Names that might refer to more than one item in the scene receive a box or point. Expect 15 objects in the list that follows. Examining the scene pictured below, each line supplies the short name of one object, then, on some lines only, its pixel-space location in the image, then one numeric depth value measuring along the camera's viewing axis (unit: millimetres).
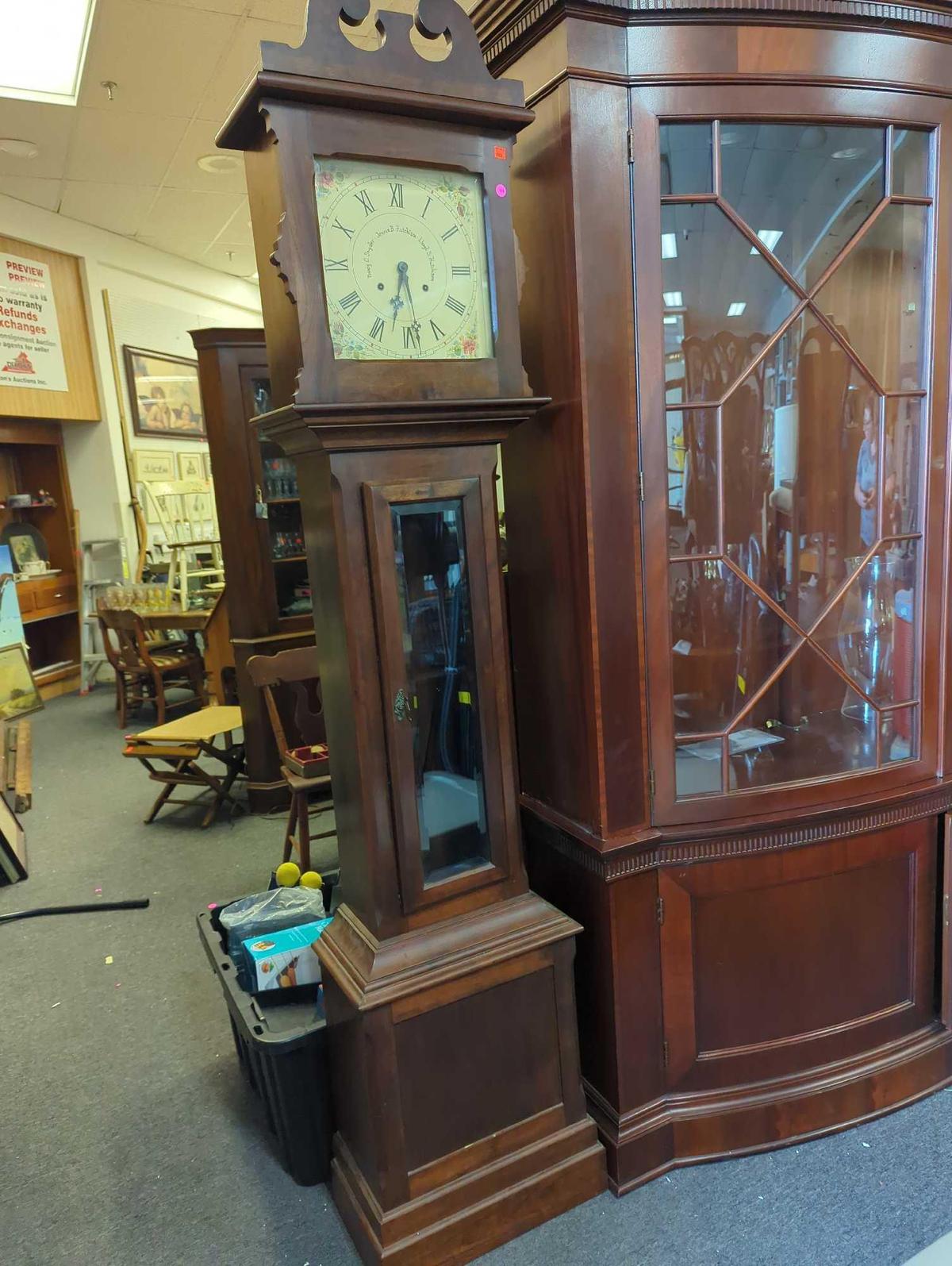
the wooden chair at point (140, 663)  5172
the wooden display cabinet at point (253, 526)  3709
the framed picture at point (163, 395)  6652
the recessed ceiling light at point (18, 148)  4598
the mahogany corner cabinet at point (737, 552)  1500
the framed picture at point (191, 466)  7105
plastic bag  1956
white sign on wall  5691
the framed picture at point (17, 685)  5633
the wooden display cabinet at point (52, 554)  6438
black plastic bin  1721
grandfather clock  1323
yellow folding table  3787
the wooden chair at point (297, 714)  2887
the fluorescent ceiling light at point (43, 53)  3846
